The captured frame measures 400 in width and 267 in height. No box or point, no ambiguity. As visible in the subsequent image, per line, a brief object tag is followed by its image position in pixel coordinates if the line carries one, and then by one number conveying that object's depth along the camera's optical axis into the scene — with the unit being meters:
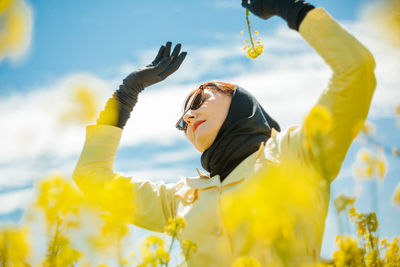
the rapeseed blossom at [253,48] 1.65
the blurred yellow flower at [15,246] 0.91
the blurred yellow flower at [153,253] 1.46
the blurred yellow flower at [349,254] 1.49
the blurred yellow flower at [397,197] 1.56
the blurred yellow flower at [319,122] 1.12
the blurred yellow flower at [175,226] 1.48
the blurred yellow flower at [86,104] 1.29
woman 1.54
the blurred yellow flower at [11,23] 0.77
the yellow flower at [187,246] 1.46
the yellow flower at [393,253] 1.67
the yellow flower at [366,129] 1.46
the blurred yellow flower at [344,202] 1.50
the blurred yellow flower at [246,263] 1.23
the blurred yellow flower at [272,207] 0.81
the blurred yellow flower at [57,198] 1.21
